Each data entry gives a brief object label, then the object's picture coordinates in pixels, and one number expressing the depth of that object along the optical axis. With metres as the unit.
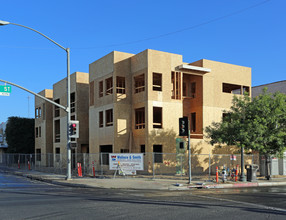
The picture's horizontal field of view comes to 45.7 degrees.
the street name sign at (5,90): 20.68
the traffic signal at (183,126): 20.59
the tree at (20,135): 55.91
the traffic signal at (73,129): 23.14
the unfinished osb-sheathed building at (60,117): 38.38
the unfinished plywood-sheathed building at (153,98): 29.30
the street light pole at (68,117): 23.44
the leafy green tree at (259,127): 23.42
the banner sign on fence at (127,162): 24.31
